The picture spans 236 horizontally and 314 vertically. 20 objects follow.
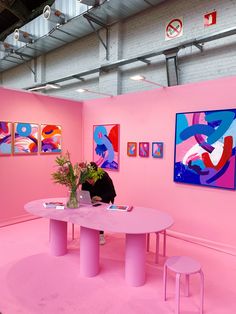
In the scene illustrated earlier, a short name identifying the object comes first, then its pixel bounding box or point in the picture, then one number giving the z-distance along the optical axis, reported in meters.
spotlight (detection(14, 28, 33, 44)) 6.30
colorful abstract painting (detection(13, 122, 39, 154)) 4.69
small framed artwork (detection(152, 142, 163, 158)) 4.28
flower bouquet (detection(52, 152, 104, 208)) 3.05
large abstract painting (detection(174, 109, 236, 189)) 3.49
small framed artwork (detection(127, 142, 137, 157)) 4.70
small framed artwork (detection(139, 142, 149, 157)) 4.50
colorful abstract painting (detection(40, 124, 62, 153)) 5.12
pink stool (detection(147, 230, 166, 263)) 3.04
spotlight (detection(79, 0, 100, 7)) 4.56
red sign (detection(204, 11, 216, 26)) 4.24
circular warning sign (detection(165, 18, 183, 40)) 4.68
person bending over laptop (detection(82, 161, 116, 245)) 3.73
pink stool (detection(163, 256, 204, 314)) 2.10
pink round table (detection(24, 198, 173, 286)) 2.50
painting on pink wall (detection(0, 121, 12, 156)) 4.46
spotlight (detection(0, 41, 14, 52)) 7.05
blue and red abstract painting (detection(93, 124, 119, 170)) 5.05
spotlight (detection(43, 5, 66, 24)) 5.27
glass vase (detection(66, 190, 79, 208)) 3.14
